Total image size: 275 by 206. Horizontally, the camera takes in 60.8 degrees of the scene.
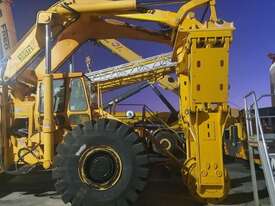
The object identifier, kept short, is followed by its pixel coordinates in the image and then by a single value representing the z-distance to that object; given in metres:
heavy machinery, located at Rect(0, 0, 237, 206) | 4.74
